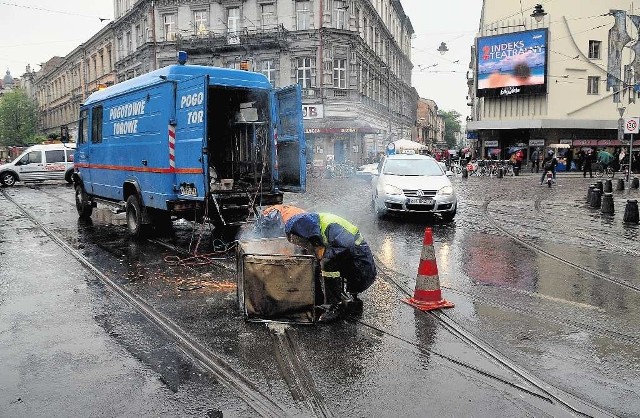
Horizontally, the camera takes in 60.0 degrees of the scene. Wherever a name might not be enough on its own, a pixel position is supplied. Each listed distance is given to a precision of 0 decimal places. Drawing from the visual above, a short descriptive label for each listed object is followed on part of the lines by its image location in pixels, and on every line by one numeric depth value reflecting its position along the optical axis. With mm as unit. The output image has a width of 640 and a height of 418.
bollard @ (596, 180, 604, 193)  17391
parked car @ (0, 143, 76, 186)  27391
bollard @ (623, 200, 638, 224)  13430
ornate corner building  38031
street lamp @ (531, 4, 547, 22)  33250
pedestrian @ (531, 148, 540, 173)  41219
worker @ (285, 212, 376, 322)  5887
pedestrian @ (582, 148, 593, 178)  33438
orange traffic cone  6349
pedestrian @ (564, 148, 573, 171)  41156
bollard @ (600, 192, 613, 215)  15344
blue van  9266
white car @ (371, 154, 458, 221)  12898
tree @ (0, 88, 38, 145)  75750
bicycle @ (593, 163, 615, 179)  34844
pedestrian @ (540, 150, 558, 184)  26686
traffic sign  20438
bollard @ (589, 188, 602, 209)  16750
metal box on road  5578
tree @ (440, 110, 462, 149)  168125
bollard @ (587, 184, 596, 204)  17050
